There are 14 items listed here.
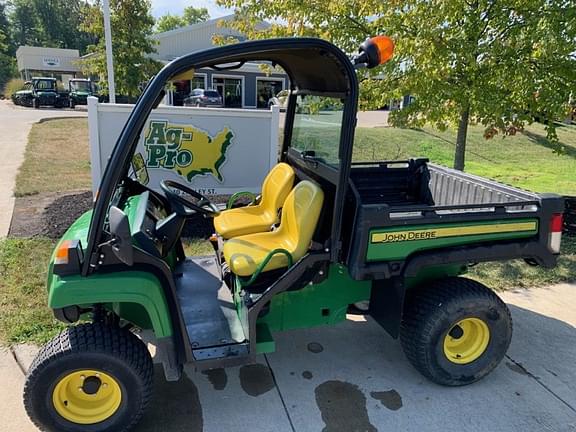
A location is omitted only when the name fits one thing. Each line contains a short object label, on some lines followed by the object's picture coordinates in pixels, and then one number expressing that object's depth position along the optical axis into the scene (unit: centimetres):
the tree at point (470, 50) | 498
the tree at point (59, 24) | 6038
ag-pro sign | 615
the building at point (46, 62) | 4062
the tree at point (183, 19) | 5575
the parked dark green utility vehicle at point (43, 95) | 2619
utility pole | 766
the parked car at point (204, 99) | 2350
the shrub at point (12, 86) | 3625
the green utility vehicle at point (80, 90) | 2727
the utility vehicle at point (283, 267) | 230
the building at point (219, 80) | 2688
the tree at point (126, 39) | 1159
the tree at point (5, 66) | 4472
